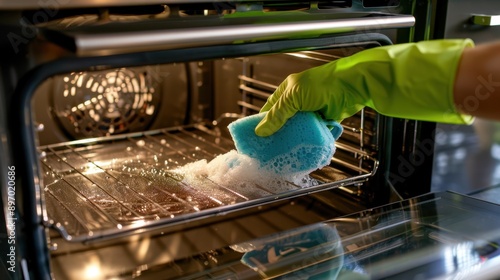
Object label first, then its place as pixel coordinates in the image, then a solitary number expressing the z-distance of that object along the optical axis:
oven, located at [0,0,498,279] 0.71
